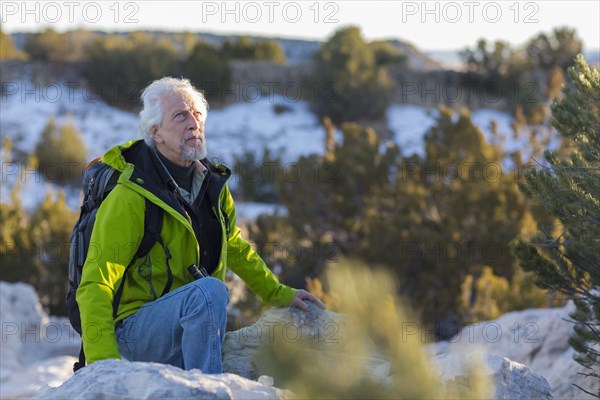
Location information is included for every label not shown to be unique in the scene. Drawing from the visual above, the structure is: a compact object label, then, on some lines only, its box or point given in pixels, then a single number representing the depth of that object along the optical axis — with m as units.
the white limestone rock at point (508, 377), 5.69
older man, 6.03
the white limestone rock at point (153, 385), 4.43
